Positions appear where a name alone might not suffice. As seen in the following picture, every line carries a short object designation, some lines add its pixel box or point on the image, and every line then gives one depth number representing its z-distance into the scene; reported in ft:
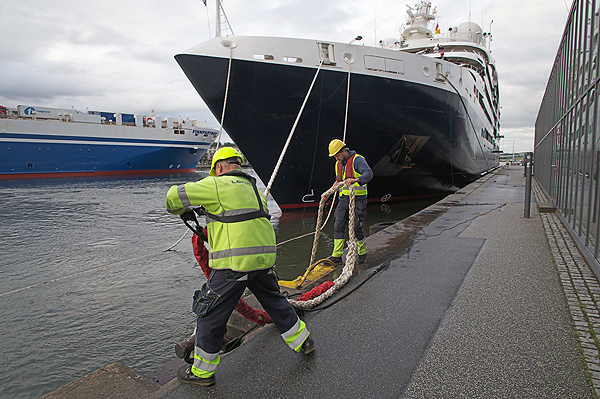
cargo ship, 116.16
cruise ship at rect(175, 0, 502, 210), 28.40
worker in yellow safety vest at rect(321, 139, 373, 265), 15.48
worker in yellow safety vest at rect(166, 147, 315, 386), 7.20
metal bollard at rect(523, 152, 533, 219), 23.38
